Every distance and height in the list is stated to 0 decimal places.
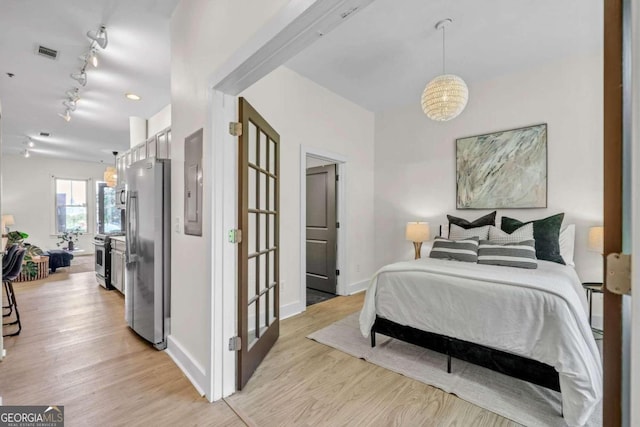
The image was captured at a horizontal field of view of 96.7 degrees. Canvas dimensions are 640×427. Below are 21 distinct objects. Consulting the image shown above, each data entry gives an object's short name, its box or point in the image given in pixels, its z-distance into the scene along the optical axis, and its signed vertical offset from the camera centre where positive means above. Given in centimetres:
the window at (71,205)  799 +24
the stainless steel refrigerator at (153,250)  253 -34
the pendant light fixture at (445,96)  267 +111
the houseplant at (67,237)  779 -68
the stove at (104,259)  452 -75
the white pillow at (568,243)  296 -33
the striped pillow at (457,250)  295 -41
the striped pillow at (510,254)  262 -41
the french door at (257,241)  192 -23
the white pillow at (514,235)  300 -25
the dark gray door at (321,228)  434 -25
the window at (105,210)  817 +9
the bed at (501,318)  160 -74
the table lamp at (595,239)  271 -27
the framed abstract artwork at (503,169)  332 +53
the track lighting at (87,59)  251 +153
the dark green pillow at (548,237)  291 -27
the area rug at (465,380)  171 -120
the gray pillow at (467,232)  331 -25
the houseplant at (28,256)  493 -80
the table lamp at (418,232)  388 -27
